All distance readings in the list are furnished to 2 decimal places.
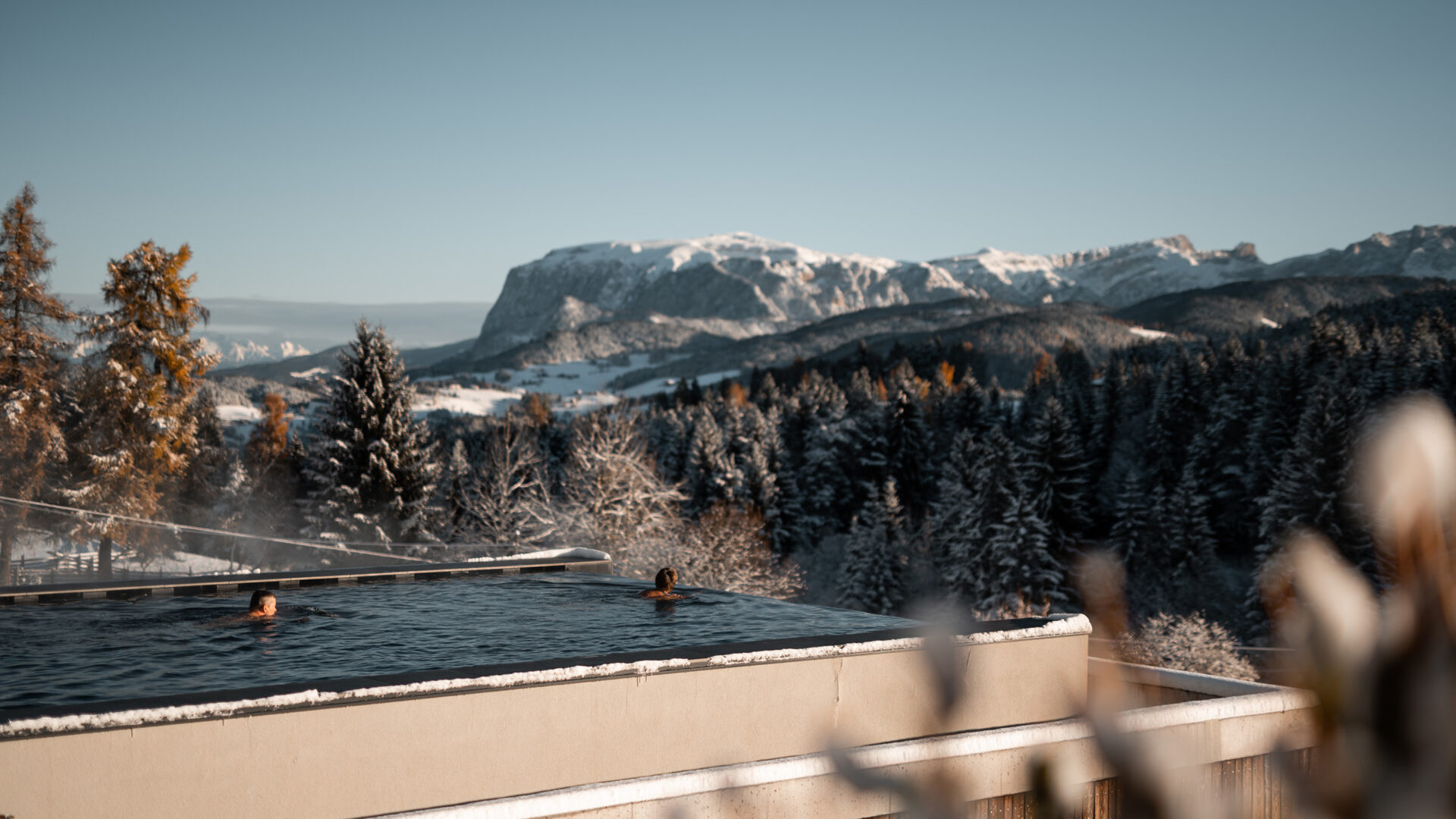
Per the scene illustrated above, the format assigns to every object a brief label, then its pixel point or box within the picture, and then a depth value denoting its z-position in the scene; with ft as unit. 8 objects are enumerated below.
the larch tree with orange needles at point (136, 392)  94.73
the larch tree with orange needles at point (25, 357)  90.07
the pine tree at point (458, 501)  131.65
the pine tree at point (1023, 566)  146.20
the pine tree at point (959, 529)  155.43
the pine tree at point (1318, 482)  139.85
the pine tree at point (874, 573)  153.89
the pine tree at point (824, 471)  216.95
